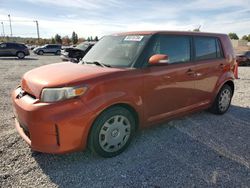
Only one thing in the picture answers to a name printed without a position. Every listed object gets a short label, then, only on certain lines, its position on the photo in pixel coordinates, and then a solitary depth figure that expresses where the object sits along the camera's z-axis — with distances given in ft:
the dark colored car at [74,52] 40.17
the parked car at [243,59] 52.05
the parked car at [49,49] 84.02
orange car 7.42
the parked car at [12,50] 61.04
